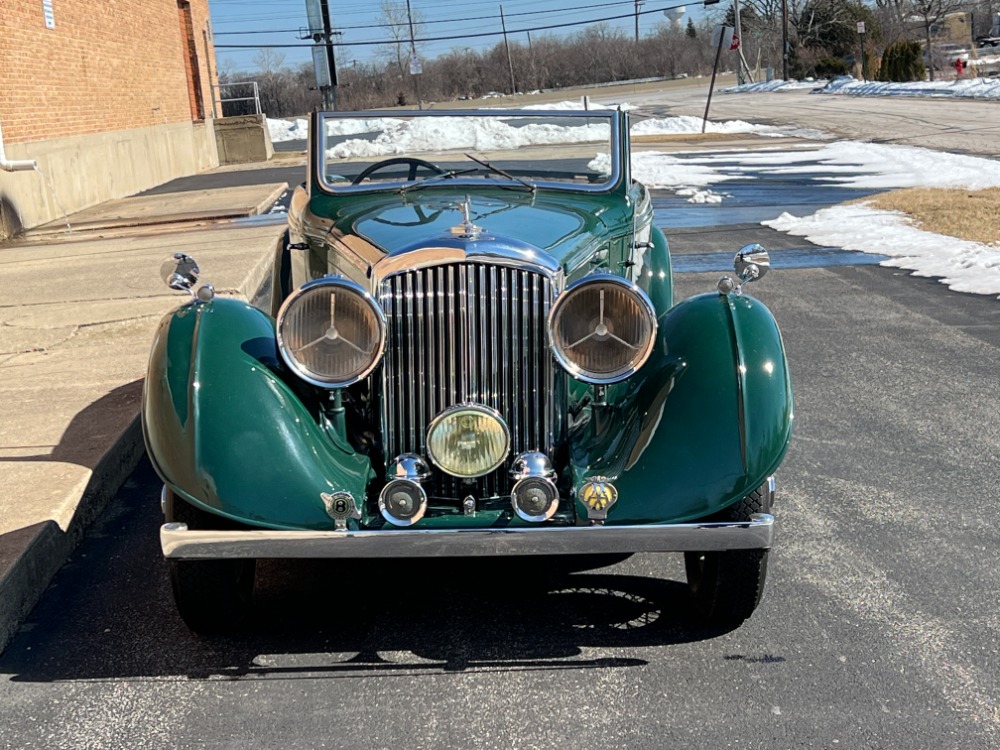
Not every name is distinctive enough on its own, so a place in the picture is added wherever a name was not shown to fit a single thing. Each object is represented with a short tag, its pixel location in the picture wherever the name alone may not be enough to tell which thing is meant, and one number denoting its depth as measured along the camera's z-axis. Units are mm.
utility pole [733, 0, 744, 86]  62859
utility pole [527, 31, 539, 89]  73875
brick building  14891
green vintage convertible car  3330
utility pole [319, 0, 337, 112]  24656
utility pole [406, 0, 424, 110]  35434
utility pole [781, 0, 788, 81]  59031
